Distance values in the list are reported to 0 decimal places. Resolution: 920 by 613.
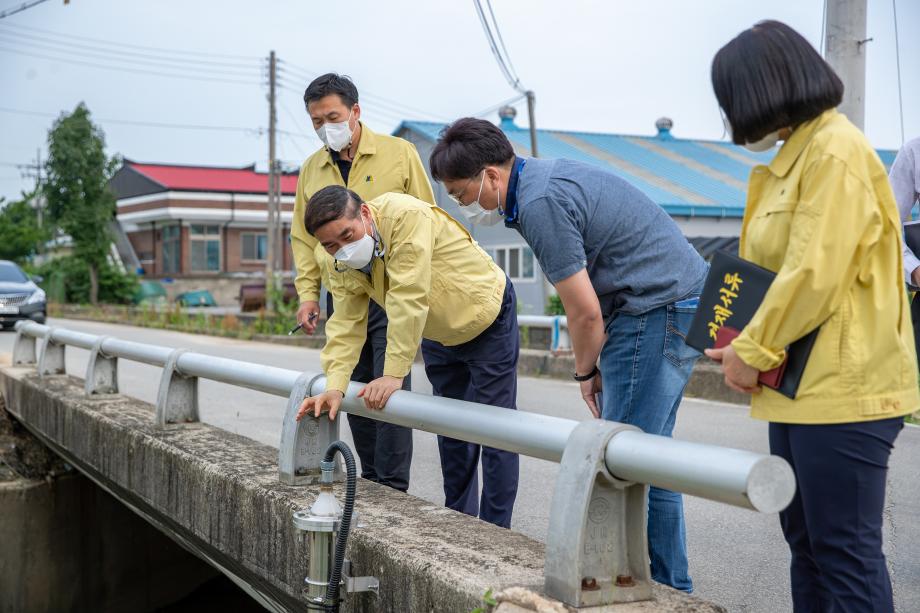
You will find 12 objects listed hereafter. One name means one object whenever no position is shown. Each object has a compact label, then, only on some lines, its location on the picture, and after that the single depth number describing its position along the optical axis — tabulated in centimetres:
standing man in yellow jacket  439
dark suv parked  1962
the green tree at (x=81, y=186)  3619
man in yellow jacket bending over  352
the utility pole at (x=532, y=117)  2188
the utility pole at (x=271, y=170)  3045
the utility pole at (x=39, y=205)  3806
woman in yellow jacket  215
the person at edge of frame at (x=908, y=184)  423
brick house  4453
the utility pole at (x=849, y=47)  750
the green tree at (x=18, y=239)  4504
